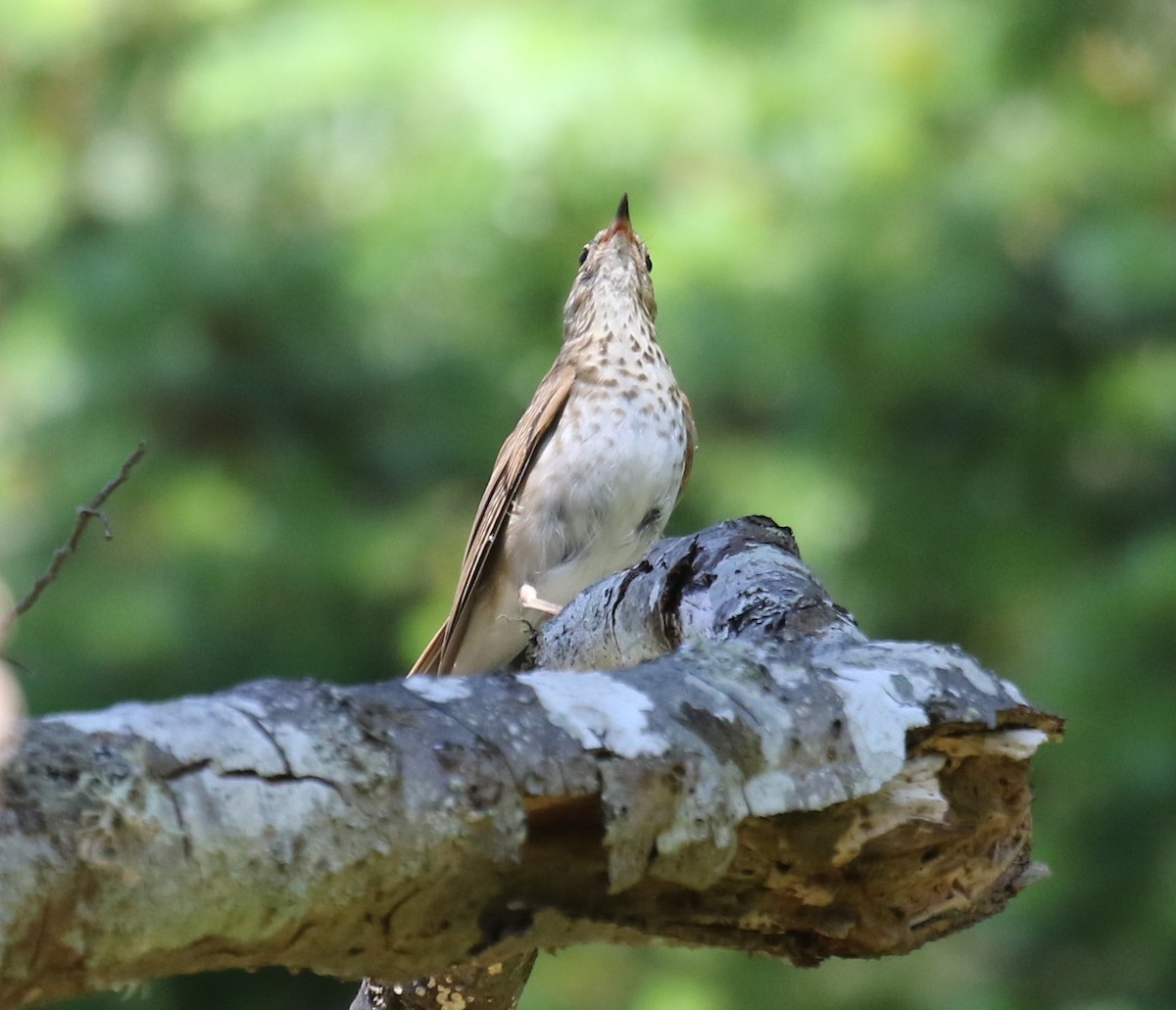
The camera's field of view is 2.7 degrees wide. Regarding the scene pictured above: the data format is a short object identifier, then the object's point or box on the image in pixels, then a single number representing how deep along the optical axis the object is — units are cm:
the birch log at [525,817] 438
